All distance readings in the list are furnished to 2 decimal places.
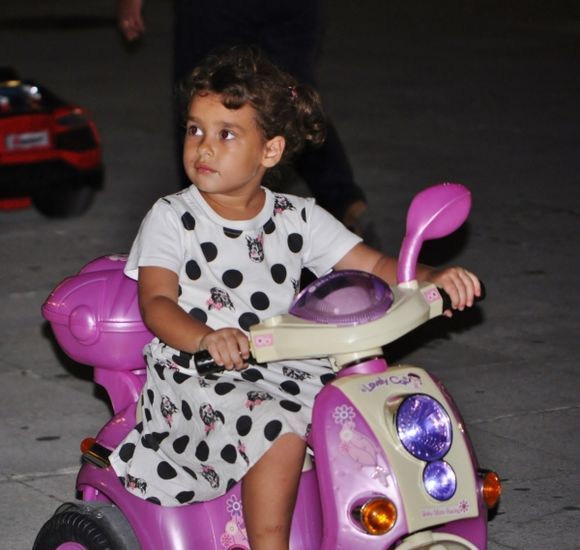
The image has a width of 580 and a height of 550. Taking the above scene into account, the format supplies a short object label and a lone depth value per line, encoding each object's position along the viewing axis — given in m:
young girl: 5.11
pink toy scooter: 4.82
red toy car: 12.24
